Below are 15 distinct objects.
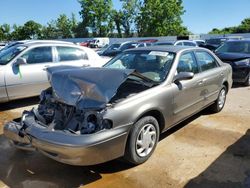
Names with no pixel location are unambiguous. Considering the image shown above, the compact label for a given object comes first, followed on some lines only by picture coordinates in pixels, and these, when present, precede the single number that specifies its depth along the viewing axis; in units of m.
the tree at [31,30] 47.51
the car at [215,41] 14.89
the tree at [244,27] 43.29
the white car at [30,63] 4.66
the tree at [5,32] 47.20
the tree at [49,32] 50.21
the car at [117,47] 11.00
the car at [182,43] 10.44
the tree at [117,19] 43.82
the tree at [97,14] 42.68
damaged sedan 2.31
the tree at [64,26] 49.63
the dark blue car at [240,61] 6.49
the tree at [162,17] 39.17
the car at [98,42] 28.62
